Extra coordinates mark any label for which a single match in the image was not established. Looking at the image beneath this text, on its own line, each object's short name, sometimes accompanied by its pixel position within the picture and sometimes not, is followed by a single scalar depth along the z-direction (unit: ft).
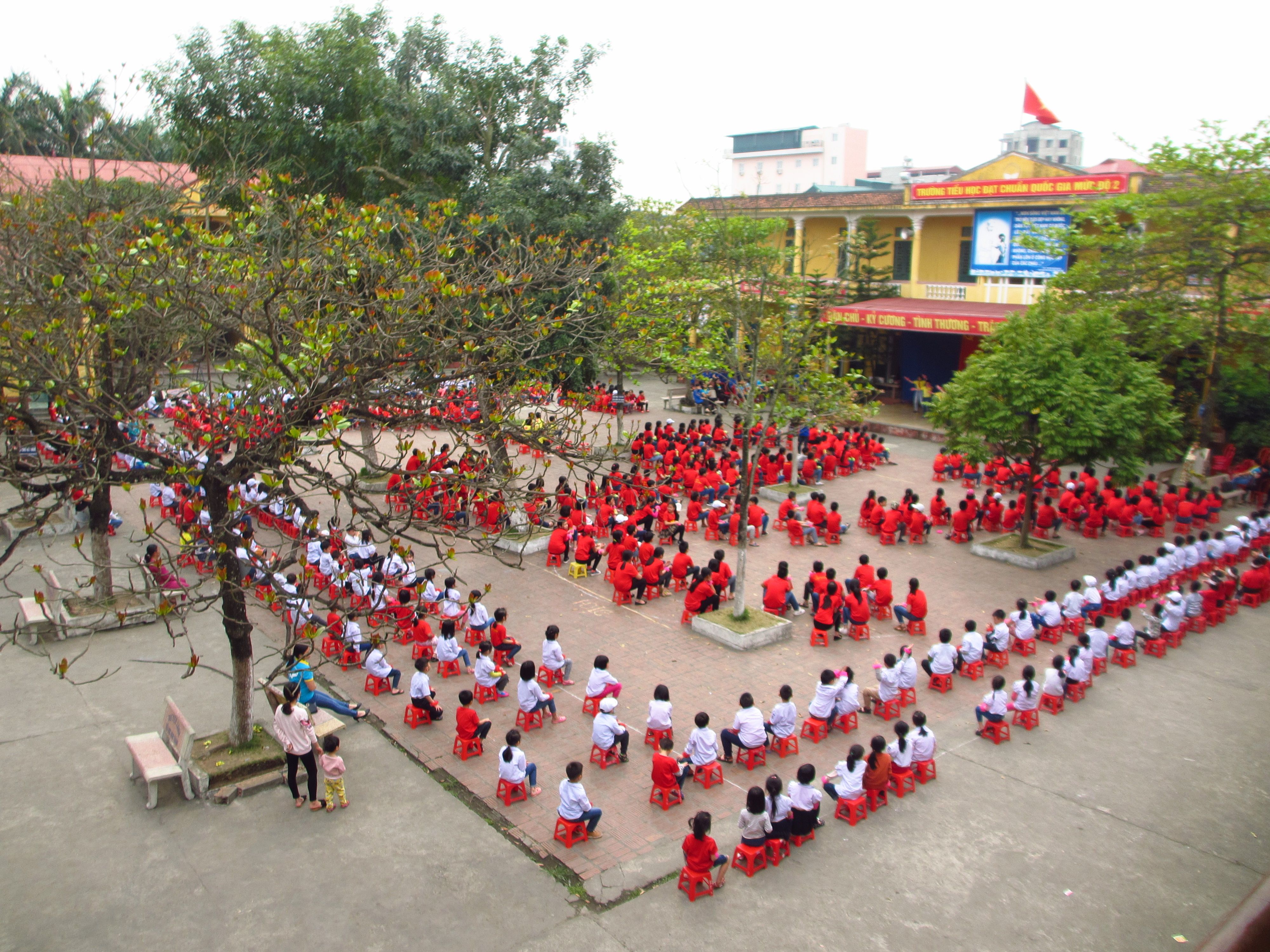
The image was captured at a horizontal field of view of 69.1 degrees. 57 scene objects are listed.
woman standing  25.50
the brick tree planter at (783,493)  59.62
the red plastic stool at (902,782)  26.78
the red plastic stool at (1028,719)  31.07
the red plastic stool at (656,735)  28.86
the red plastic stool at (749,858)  23.13
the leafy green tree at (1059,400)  43.42
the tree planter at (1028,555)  47.44
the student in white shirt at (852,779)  25.16
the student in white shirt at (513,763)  25.50
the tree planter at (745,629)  37.04
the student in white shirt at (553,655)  32.96
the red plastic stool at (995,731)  30.01
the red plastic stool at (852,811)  25.50
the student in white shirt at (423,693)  29.96
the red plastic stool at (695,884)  22.22
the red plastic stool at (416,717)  30.37
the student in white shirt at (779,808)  23.15
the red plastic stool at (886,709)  31.58
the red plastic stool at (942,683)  33.73
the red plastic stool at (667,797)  26.12
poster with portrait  78.38
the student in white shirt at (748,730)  27.61
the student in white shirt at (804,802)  23.91
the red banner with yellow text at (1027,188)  72.23
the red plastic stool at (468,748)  28.32
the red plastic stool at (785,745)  28.68
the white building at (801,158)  236.02
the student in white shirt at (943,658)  33.40
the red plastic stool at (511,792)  26.13
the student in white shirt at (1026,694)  30.50
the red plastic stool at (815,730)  29.73
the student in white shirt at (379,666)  32.24
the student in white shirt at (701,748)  26.71
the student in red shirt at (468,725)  28.22
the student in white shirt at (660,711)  28.17
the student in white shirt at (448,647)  33.30
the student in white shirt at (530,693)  29.30
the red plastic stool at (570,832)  24.12
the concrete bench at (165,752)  25.57
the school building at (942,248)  77.92
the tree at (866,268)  91.86
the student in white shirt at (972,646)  34.17
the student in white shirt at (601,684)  30.63
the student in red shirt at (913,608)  38.50
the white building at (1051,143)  245.24
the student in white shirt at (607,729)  27.73
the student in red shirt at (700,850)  21.84
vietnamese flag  103.60
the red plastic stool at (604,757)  28.17
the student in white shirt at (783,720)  28.43
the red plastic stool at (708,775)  27.22
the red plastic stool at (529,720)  30.22
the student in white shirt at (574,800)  23.72
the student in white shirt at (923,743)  27.02
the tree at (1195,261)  56.29
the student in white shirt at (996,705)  29.66
